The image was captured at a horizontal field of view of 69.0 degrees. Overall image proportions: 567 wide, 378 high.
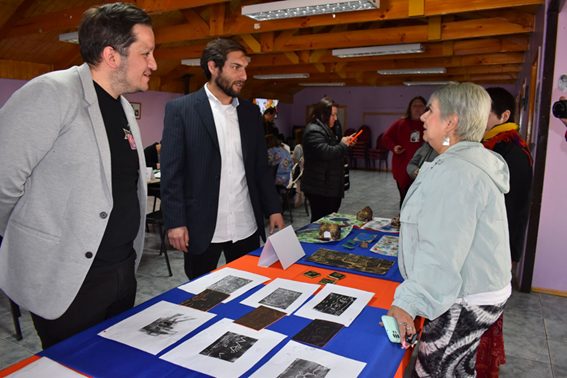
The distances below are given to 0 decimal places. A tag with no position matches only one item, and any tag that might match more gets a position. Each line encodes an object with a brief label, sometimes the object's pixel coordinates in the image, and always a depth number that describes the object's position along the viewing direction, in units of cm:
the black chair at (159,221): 355
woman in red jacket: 434
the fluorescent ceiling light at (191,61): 814
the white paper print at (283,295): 130
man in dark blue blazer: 186
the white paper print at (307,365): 94
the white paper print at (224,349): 96
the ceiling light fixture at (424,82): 1141
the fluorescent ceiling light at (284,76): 1015
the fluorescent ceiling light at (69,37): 594
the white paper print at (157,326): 106
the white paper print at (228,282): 140
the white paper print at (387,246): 191
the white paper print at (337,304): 123
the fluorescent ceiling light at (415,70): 849
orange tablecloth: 140
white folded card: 163
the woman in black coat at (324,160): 327
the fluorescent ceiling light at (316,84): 1228
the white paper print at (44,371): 91
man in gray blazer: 105
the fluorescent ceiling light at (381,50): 627
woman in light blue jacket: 116
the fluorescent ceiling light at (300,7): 413
